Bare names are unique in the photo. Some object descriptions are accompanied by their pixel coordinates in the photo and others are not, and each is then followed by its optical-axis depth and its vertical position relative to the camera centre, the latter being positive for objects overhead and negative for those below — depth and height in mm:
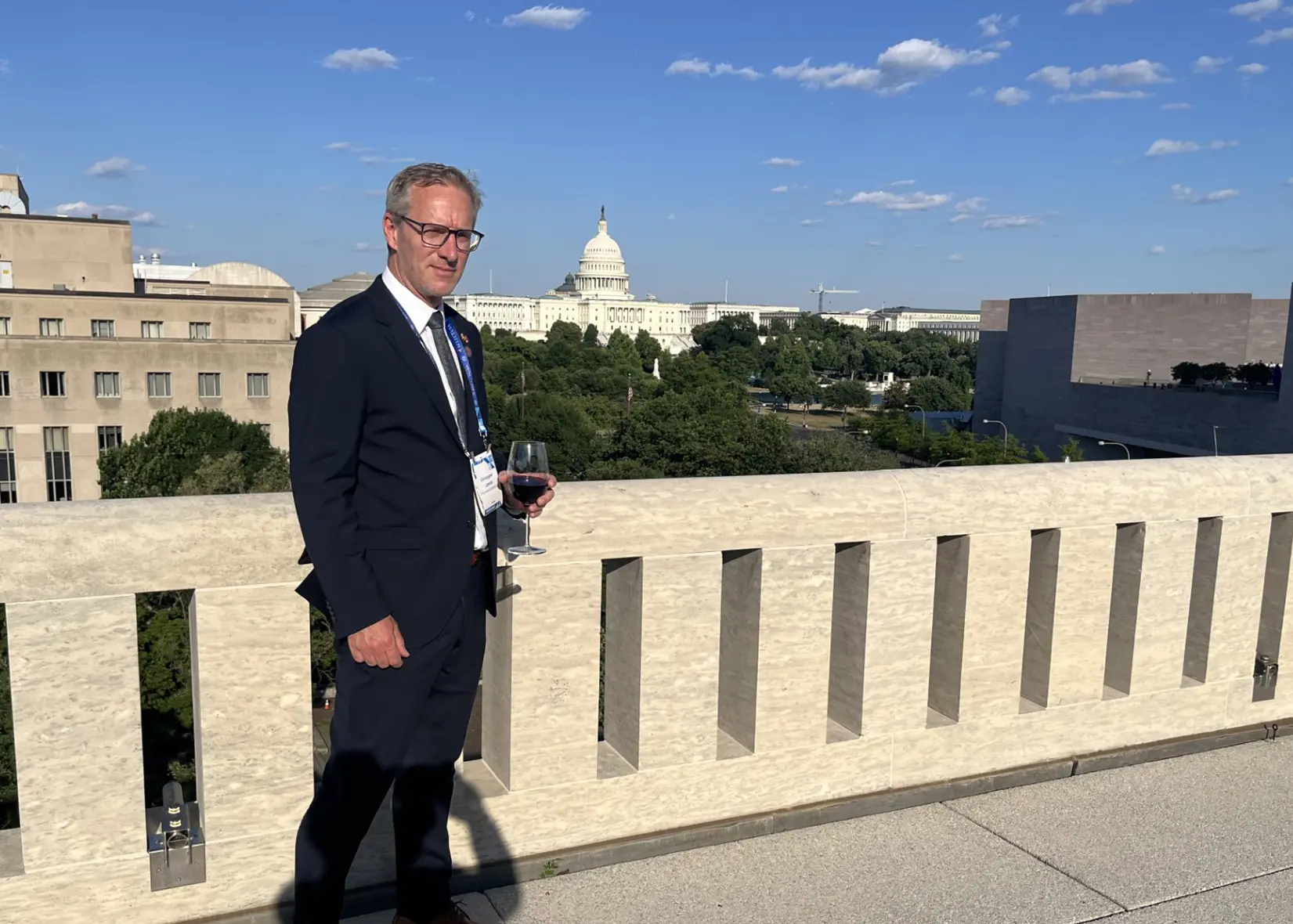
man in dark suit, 2158 -406
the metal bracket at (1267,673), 4402 -1347
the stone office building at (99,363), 48344 -2592
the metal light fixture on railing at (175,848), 2715 -1349
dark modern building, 67188 -1521
